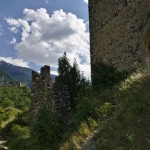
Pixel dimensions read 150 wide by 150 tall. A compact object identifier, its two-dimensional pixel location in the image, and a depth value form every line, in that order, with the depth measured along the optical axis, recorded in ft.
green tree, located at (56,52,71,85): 28.80
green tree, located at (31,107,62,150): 21.79
